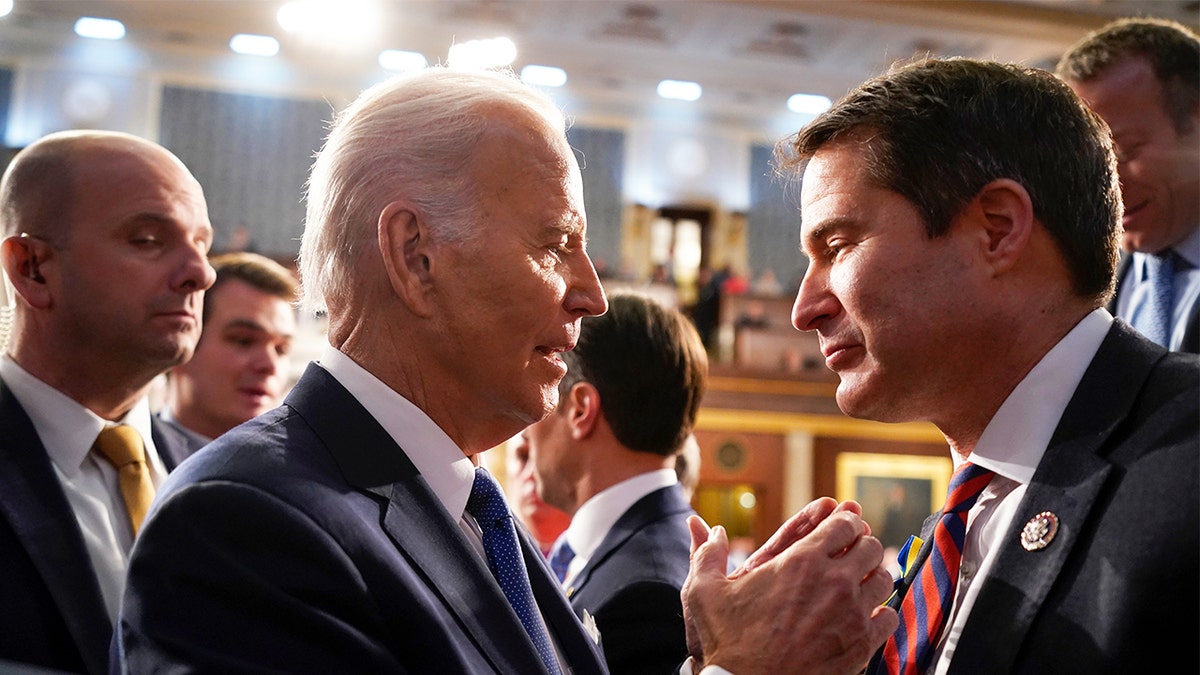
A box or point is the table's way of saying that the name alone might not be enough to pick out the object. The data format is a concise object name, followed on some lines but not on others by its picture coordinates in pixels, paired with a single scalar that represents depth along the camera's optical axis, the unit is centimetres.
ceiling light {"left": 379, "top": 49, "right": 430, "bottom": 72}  1338
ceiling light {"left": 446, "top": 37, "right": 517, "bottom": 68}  1149
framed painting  1280
